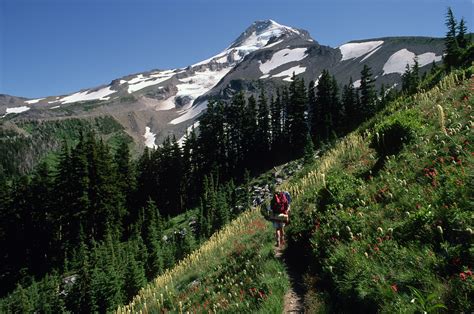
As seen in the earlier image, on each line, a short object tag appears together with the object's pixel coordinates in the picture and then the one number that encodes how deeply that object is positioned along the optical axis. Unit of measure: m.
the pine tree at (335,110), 80.69
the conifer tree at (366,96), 74.82
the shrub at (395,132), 11.22
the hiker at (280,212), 11.15
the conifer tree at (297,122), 80.31
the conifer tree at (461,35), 64.62
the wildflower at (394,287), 5.35
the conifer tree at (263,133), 85.44
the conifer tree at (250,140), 85.19
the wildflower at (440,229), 5.75
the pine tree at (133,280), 33.00
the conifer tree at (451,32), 65.25
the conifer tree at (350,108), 76.90
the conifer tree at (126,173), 72.88
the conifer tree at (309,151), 49.00
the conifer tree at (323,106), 81.06
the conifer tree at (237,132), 86.50
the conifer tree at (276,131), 85.00
